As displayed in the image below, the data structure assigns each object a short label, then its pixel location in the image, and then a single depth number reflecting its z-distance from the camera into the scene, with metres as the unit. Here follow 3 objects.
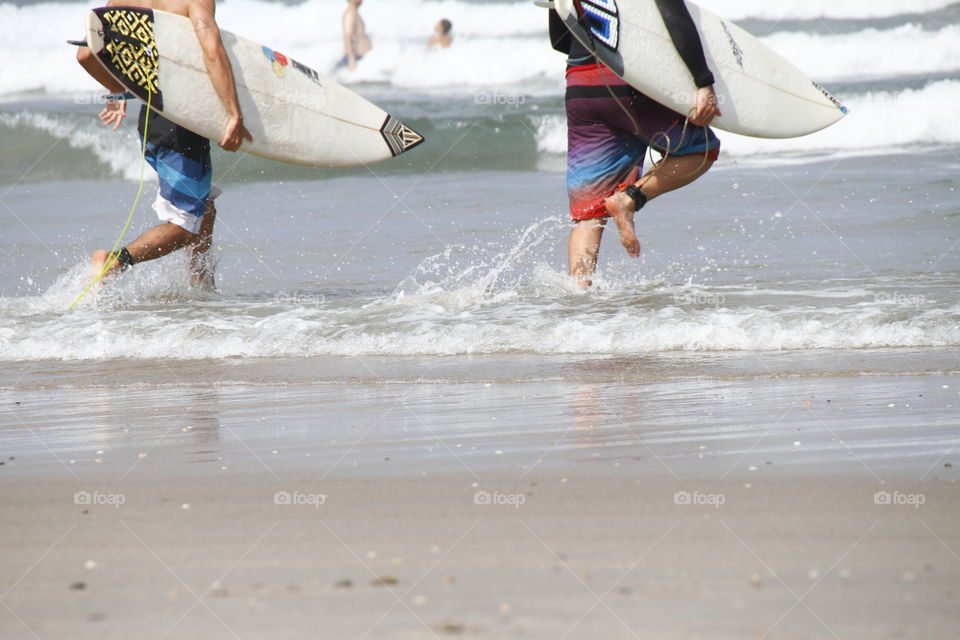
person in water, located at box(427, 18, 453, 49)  43.94
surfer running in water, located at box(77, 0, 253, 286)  11.30
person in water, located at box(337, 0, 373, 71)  43.69
